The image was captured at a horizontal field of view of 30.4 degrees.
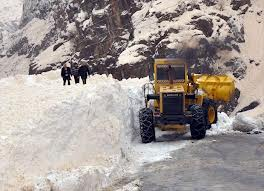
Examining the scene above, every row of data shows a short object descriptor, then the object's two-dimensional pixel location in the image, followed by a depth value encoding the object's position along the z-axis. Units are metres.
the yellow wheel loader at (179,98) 17.73
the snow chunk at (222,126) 20.02
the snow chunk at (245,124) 20.11
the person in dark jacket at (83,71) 22.40
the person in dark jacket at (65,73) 22.81
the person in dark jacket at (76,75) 22.89
